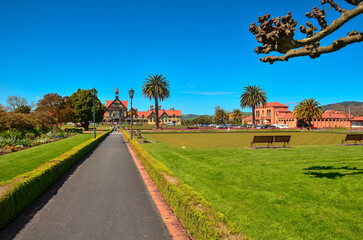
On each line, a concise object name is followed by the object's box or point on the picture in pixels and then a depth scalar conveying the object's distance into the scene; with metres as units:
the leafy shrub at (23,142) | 19.92
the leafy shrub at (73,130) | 42.96
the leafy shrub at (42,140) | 23.41
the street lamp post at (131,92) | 24.92
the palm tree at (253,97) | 74.19
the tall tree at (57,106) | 43.81
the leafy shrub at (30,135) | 24.68
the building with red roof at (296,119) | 83.25
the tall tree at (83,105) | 55.41
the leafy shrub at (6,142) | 18.11
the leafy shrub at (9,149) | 16.85
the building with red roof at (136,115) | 110.06
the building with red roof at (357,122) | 69.94
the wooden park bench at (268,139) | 18.51
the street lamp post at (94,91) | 26.88
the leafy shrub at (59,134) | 32.34
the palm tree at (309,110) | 68.44
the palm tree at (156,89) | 69.12
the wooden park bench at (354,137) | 20.36
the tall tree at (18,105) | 76.81
